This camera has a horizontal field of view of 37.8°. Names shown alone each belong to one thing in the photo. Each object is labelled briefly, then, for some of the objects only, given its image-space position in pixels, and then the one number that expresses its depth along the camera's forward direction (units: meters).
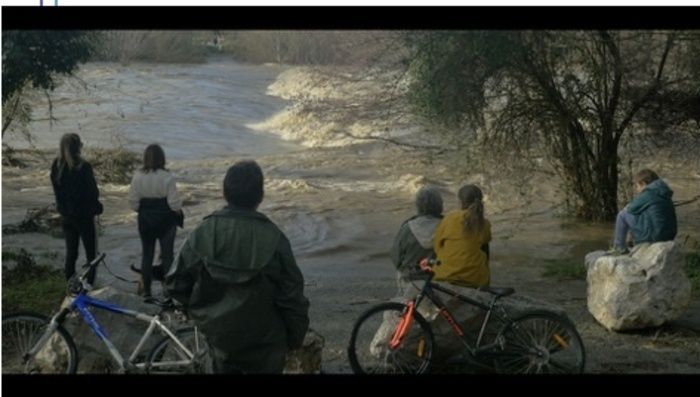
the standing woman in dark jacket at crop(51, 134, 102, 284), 8.48
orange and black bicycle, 7.82
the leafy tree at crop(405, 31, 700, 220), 9.41
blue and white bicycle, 7.36
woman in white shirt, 8.38
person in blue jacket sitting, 8.93
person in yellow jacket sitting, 7.96
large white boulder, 8.94
